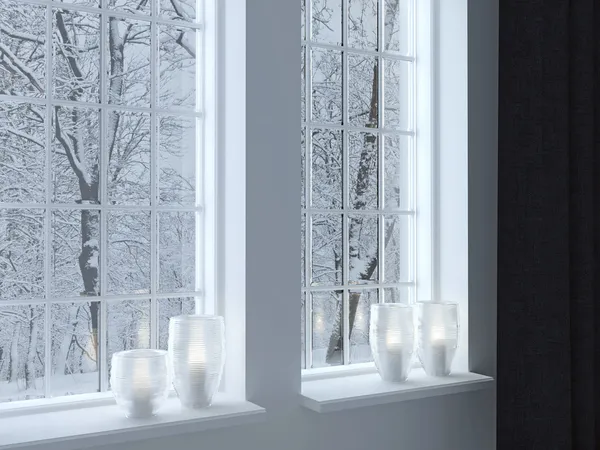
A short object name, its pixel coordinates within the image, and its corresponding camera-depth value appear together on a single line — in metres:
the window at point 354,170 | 2.59
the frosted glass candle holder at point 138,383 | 1.97
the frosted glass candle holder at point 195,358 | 2.08
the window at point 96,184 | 2.06
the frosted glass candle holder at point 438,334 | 2.59
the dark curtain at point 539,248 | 2.58
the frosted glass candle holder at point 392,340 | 2.49
